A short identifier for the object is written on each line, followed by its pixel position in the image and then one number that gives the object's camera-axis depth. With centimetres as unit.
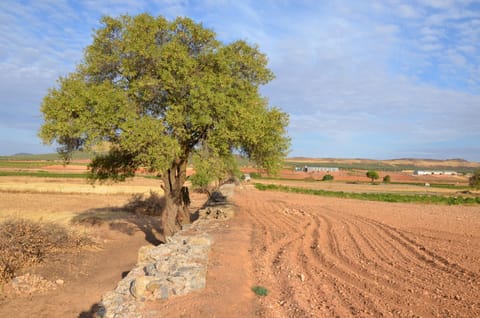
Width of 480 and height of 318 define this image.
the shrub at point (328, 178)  10387
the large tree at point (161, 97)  1370
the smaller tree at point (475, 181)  6438
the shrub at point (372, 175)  10442
